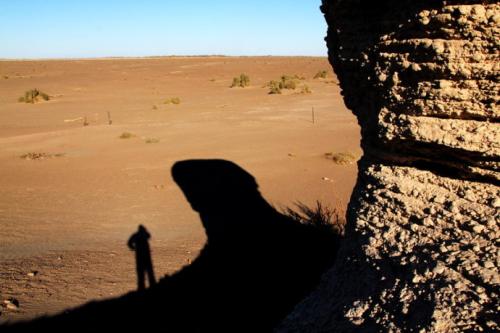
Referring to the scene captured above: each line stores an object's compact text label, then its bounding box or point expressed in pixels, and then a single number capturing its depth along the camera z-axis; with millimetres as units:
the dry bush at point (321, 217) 8359
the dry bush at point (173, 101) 30142
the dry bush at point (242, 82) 39750
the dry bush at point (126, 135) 18858
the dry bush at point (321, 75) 45750
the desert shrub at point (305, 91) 32844
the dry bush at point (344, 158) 13805
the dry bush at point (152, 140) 17891
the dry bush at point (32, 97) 32134
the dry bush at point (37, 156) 15334
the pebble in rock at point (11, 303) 6021
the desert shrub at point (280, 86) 33431
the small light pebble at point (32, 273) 7057
